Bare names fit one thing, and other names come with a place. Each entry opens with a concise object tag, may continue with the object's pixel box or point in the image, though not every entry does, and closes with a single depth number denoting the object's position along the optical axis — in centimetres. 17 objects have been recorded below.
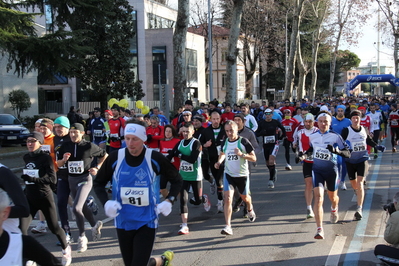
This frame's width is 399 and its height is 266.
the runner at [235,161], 743
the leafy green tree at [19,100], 3033
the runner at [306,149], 815
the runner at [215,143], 926
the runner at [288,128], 1394
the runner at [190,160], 796
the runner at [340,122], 1060
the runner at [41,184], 586
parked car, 2095
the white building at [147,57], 4222
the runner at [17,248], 308
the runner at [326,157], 713
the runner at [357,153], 827
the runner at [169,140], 901
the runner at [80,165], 659
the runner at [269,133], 1170
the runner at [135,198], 433
